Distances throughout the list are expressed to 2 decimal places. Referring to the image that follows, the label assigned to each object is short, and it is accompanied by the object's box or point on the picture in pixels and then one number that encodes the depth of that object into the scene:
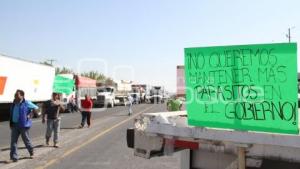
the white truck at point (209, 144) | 3.86
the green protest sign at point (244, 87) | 4.02
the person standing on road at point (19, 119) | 12.07
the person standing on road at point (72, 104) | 45.56
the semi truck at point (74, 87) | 44.96
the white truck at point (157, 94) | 82.99
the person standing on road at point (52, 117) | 15.25
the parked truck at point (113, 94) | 60.22
